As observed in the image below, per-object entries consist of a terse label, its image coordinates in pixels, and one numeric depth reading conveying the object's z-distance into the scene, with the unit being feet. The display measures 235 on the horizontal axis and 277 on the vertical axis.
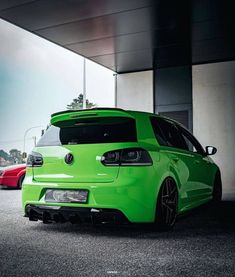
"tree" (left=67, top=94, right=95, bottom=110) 274.48
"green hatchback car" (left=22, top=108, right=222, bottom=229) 14.96
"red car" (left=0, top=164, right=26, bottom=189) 40.34
